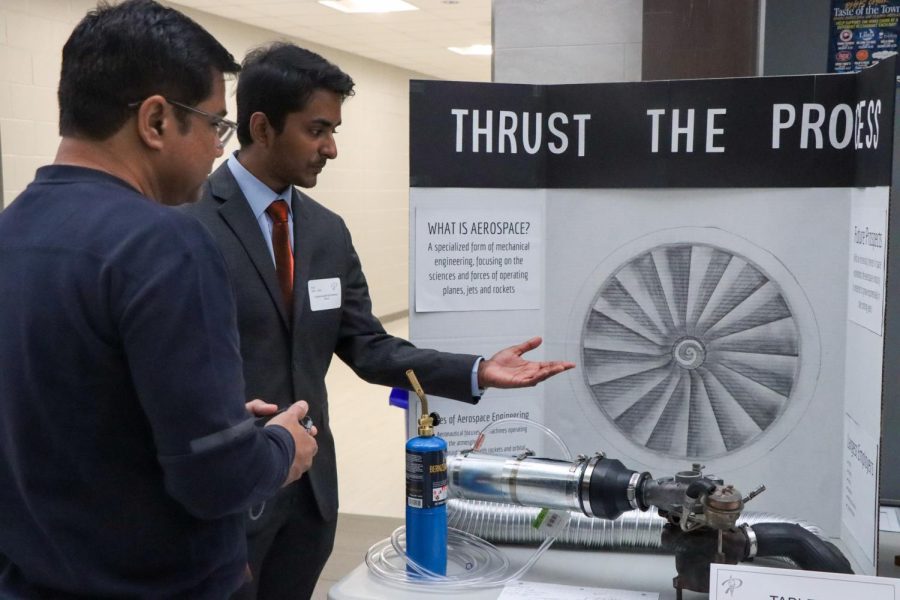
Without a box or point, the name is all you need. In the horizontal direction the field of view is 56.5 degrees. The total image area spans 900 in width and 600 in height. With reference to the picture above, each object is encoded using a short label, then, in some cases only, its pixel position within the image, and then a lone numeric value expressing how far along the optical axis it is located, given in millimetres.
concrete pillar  2342
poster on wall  2182
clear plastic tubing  1289
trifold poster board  1574
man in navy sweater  871
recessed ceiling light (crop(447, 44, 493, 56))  7855
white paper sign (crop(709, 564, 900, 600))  1008
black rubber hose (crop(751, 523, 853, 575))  1195
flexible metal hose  1372
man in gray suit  1523
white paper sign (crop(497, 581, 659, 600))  1228
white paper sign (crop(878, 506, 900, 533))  1736
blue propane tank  1265
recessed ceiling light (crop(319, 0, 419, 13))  5879
